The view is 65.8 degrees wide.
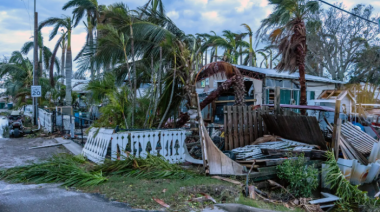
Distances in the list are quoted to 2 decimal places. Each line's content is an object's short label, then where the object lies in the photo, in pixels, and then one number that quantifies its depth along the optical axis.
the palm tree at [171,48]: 9.29
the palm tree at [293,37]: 12.09
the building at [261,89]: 17.12
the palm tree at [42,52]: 32.75
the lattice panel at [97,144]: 7.69
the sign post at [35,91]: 16.91
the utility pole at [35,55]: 19.33
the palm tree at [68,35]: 20.17
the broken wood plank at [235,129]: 8.54
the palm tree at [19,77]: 25.73
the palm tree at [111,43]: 8.97
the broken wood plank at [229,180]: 6.13
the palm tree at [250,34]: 25.19
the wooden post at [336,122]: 7.39
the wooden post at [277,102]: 9.54
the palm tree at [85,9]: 18.81
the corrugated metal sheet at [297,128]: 7.75
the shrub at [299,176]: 6.38
